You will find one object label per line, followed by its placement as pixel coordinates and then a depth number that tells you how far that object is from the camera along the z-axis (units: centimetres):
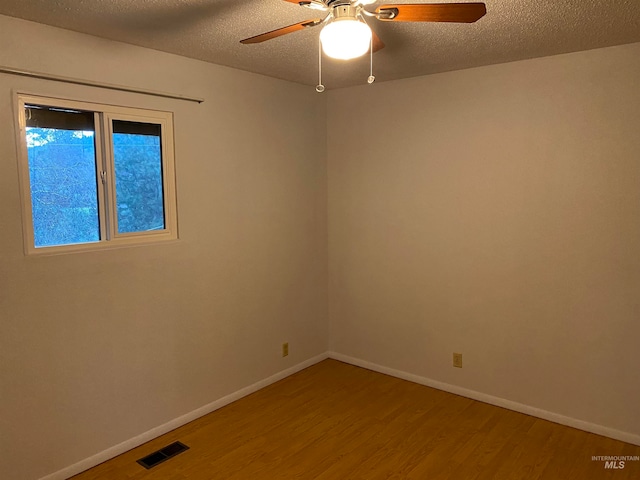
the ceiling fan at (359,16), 162
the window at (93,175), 244
